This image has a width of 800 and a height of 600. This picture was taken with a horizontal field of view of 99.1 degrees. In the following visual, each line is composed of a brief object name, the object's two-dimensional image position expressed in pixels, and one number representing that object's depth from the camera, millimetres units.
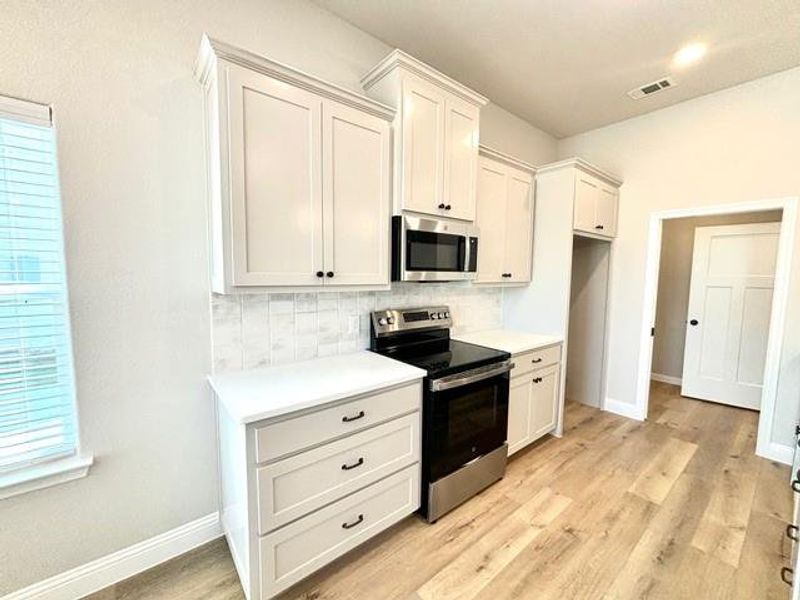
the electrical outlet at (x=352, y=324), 2291
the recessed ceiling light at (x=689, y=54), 2361
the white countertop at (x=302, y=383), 1422
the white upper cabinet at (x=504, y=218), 2736
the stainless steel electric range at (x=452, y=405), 1980
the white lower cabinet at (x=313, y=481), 1413
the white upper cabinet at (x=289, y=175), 1521
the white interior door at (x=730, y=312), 3646
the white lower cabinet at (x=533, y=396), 2598
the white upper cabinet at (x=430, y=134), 2021
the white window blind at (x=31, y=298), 1357
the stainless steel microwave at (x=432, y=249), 2121
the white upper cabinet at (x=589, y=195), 2955
